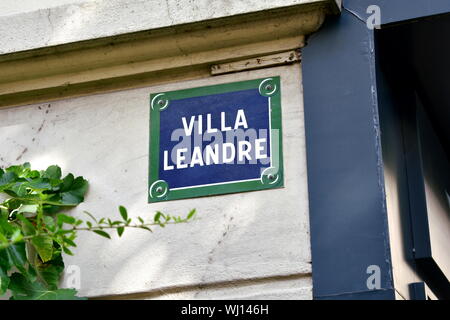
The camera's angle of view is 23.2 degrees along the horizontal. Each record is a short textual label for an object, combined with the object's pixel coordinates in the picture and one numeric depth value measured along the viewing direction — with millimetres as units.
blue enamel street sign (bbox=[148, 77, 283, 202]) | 4262
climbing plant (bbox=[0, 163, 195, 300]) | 4047
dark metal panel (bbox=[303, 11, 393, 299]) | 3947
